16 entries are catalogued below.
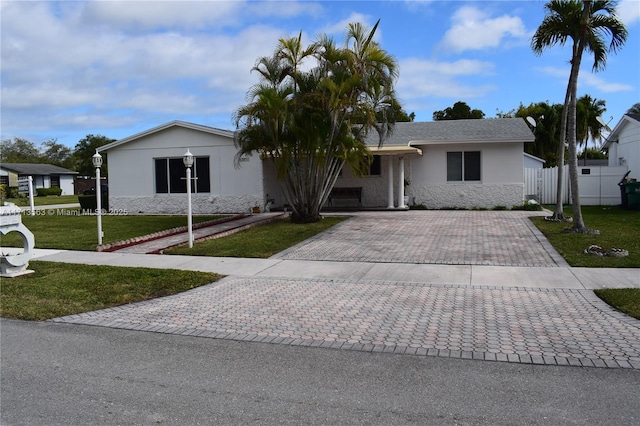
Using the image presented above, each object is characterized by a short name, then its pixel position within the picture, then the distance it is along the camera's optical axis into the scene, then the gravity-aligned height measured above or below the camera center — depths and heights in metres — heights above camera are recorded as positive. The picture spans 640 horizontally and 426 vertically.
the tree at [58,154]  83.12 +6.70
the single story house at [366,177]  21.34 +0.78
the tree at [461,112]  42.94 +6.29
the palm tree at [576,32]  13.08 +4.08
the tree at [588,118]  32.53 +4.29
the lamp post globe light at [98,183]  12.82 +0.29
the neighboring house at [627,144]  22.80 +1.95
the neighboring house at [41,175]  51.72 +2.13
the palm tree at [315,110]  15.58 +2.48
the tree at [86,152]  72.00 +6.13
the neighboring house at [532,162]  29.61 +1.39
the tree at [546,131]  33.72 +3.58
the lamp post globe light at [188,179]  12.66 +0.33
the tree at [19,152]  77.72 +6.86
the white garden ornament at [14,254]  8.73 -0.98
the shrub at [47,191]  51.39 +0.39
